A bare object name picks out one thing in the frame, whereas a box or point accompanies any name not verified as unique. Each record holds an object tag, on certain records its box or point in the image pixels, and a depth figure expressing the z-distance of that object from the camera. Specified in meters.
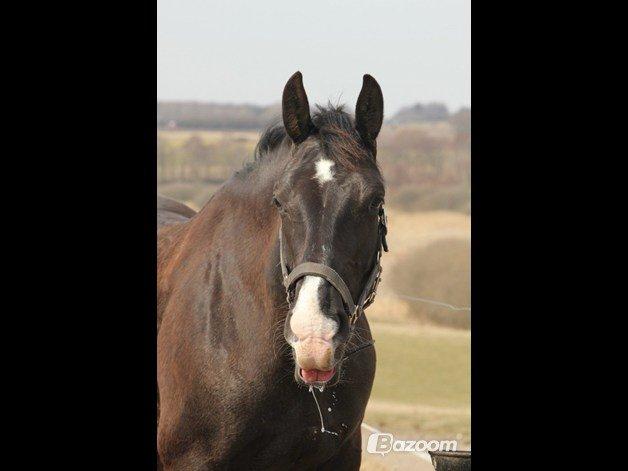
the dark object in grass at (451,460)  10.01
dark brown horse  6.93
